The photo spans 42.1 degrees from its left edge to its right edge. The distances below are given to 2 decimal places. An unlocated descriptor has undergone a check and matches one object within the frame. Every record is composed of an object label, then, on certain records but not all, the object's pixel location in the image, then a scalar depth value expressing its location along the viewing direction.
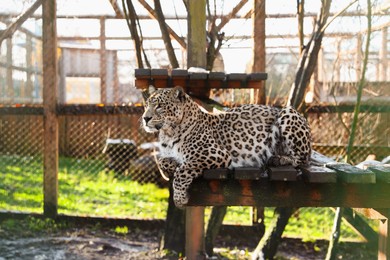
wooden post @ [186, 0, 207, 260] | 4.40
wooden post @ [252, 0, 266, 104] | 6.32
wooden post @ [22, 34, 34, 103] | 8.68
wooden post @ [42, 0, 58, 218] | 6.86
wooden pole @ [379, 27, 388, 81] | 7.41
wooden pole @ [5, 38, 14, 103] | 8.19
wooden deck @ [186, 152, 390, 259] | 3.46
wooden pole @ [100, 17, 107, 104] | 8.71
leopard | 3.48
